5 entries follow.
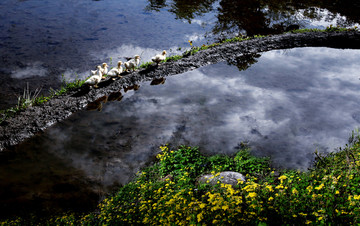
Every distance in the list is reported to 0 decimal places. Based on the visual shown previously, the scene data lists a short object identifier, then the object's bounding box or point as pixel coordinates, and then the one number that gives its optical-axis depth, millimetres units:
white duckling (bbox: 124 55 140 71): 10616
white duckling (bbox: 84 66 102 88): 9172
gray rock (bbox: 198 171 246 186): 5505
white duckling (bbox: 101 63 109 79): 10052
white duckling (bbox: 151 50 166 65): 11195
